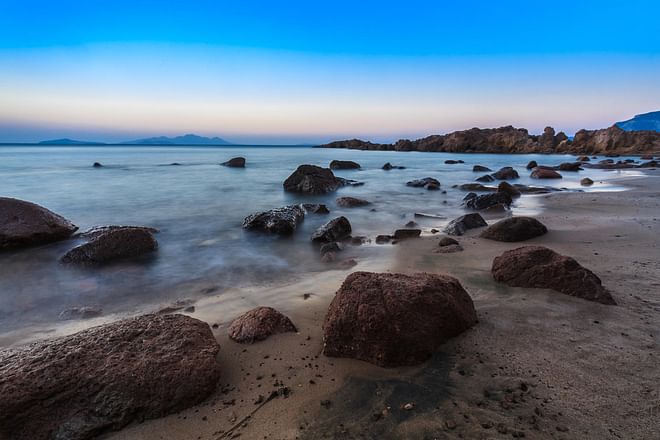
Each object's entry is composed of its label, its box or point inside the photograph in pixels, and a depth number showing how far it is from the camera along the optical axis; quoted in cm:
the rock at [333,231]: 744
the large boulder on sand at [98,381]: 229
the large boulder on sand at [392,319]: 289
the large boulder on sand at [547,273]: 385
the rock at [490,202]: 1112
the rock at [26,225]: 669
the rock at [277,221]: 835
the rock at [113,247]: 607
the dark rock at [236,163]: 3316
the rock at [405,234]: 759
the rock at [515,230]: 671
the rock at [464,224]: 777
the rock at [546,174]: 2162
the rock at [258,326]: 334
